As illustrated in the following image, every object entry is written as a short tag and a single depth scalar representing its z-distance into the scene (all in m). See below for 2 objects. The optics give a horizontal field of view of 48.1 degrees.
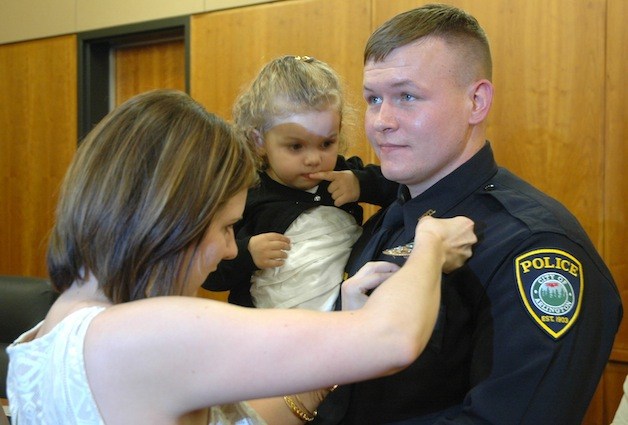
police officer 1.25
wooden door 4.88
